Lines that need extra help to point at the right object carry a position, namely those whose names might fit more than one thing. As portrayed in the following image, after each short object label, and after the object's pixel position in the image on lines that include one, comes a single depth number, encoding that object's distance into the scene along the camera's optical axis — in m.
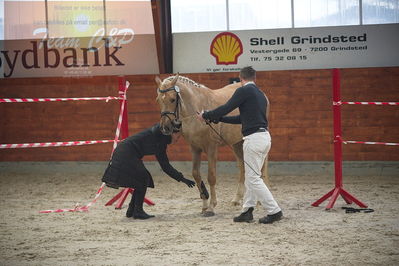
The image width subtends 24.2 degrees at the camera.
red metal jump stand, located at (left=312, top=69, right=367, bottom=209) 11.97
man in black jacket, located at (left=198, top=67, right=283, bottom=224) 10.39
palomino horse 11.20
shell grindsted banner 17.54
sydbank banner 18.49
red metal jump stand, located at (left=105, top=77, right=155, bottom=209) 12.97
